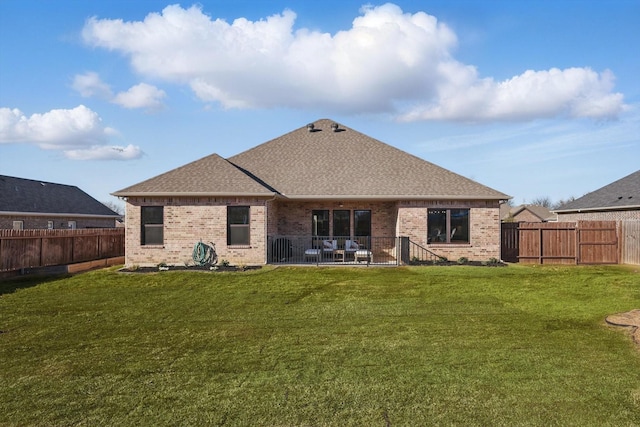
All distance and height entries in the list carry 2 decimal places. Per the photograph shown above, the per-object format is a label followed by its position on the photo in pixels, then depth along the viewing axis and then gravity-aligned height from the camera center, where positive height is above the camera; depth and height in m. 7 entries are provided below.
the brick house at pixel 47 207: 25.75 +1.01
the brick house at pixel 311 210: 16.33 +0.46
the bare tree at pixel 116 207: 89.20 +3.27
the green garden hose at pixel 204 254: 16.06 -1.20
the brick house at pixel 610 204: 20.45 +0.83
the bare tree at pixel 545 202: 99.15 +4.12
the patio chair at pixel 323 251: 16.66 -1.17
